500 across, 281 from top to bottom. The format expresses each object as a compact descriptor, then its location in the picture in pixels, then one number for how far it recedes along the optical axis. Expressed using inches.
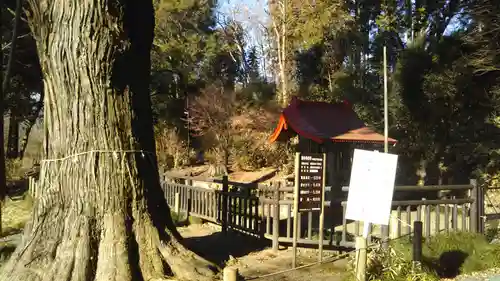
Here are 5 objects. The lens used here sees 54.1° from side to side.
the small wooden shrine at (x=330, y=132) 550.3
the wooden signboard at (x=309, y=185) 290.7
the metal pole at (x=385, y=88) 295.1
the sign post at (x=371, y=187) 255.1
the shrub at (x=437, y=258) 256.5
